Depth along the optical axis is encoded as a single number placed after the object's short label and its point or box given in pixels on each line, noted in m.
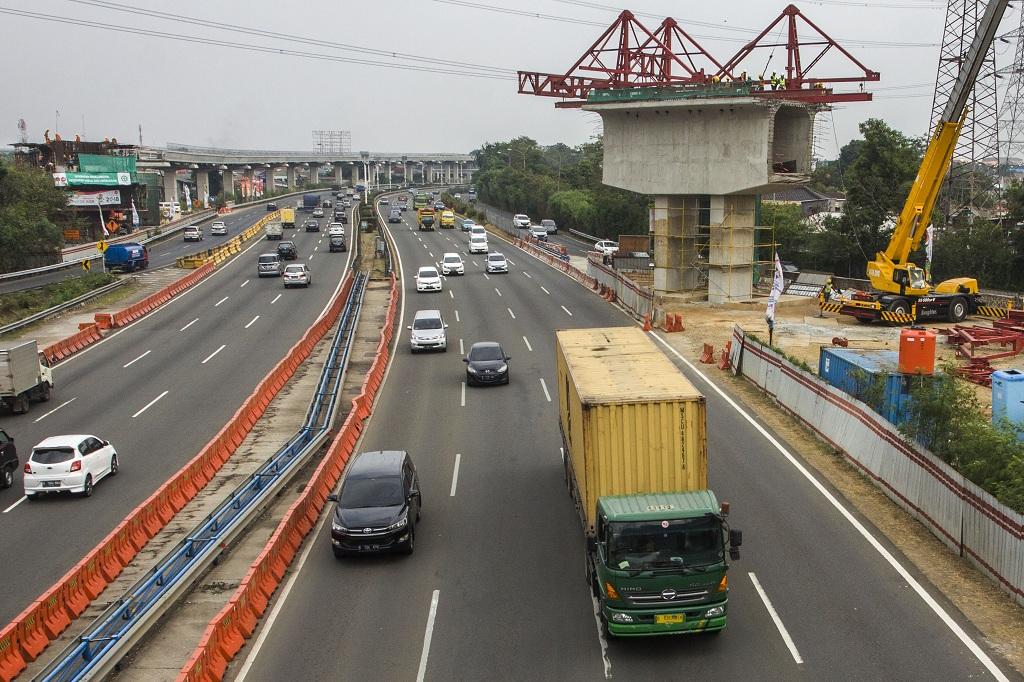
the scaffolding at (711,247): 54.22
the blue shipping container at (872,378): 24.94
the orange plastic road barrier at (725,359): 37.20
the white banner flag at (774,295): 35.34
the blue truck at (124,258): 70.88
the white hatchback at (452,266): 68.81
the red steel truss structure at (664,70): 52.31
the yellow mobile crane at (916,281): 44.75
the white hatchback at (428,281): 60.28
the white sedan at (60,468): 23.81
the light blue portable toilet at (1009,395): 24.86
